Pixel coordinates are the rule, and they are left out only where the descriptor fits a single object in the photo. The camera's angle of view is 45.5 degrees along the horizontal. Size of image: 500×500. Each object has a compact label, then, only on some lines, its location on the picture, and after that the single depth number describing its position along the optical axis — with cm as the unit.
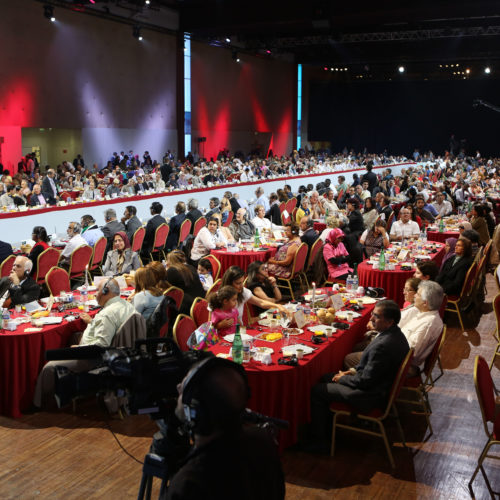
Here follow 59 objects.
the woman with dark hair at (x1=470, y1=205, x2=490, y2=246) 957
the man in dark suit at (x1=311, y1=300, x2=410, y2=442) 391
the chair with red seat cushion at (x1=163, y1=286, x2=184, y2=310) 527
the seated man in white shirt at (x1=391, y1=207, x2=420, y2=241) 907
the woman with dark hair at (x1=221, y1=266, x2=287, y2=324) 499
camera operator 140
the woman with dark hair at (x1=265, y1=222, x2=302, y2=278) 770
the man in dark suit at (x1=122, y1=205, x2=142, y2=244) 940
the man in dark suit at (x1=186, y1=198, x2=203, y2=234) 1046
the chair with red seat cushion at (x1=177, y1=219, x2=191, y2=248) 986
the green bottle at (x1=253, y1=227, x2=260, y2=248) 857
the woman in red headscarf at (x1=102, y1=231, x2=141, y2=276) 708
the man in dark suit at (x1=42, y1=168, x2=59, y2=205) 1215
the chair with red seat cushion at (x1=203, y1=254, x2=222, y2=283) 678
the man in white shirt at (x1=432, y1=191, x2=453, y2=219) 1155
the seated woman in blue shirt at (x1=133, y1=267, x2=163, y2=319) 496
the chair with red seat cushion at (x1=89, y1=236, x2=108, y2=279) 805
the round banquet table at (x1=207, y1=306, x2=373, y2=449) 394
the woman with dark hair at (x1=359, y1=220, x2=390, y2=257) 809
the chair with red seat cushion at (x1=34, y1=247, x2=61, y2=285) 718
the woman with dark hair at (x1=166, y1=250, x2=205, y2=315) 552
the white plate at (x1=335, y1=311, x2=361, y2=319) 514
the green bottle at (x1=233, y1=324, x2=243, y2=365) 408
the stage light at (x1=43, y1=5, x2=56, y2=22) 1770
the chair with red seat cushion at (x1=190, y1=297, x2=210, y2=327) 488
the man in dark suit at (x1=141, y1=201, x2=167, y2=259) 948
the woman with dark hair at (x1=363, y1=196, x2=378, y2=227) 987
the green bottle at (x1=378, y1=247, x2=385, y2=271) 708
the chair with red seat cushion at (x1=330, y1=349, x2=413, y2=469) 385
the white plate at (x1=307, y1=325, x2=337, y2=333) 477
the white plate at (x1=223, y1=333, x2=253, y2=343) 448
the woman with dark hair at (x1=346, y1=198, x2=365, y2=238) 895
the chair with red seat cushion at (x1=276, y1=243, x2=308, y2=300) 766
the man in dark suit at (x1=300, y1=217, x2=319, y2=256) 848
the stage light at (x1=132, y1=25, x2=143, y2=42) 2122
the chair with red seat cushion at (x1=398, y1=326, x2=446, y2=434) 437
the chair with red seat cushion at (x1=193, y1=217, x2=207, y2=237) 1016
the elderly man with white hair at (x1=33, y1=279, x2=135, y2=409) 450
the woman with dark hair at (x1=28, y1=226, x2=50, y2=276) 727
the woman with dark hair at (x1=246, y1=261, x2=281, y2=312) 567
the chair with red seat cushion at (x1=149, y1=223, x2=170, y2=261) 941
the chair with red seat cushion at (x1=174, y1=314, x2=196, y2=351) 445
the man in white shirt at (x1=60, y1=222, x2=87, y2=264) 794
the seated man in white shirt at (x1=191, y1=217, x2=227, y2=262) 828
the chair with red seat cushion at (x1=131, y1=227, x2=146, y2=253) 891
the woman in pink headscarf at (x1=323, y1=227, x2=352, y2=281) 753
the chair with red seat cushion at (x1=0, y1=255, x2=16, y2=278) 684
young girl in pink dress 465
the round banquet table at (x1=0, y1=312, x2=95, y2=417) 459
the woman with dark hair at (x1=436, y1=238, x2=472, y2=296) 683
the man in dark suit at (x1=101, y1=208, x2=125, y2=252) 892
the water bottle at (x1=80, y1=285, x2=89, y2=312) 534
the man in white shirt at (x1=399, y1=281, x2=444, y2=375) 448
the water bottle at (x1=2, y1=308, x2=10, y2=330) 476
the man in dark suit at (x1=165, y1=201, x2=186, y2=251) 999
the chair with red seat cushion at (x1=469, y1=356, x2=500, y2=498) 352
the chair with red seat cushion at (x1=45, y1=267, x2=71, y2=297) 609
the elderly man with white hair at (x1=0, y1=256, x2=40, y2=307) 552
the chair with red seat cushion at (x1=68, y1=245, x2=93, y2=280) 765
